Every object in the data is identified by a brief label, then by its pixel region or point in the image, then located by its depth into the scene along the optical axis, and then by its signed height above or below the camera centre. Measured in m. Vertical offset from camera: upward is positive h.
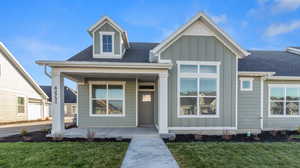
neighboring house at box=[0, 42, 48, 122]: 12.90 -0.15
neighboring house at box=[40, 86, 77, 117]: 25.13 -1.90
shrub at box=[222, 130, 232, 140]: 6.38 -1.91
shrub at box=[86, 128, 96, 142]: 6.05 -1.81
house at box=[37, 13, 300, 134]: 6.78 +0.26
